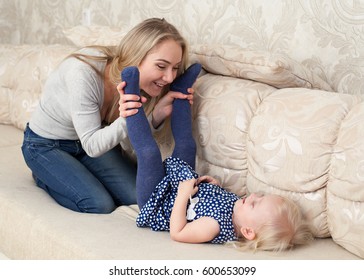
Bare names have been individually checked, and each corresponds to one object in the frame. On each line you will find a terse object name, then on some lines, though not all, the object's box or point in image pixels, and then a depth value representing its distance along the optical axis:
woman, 3.33
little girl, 3.10
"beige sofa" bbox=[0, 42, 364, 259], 3.06
